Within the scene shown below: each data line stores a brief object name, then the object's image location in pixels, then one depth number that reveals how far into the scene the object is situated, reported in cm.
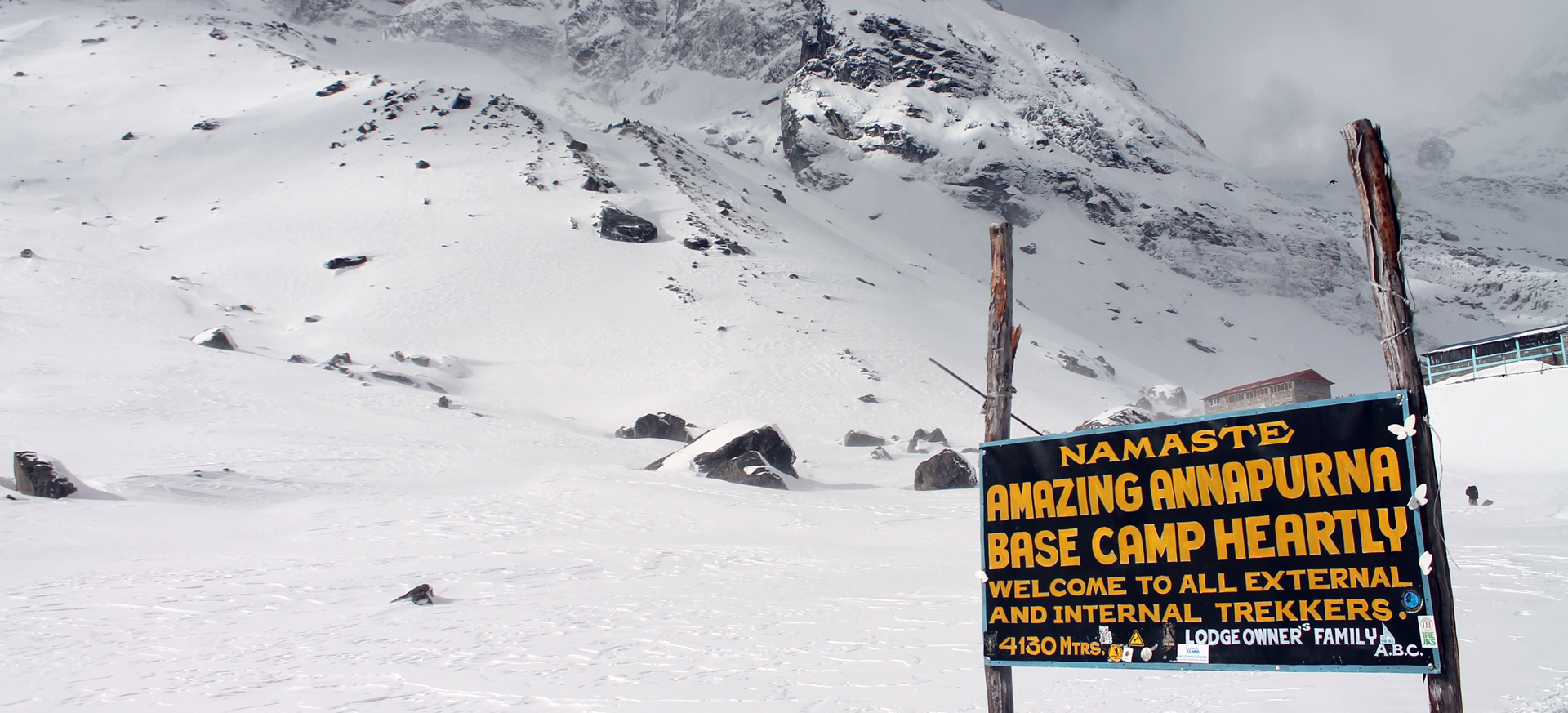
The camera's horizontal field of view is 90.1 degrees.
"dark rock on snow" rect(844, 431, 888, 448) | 2755
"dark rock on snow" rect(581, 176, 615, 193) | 5834
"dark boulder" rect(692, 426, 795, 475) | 2005
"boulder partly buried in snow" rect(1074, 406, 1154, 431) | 2578
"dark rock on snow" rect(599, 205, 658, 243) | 5191
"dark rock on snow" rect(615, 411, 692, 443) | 2680
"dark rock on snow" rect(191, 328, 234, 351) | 2945
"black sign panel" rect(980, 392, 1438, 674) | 361
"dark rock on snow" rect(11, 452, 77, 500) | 1282
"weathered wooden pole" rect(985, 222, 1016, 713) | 485
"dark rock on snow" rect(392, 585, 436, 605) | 884
